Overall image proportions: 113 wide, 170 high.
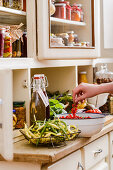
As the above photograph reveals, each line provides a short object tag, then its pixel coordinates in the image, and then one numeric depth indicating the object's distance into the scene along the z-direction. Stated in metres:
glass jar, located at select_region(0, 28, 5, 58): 1.87
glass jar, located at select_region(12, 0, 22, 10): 2.01
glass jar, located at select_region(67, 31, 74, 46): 2.39
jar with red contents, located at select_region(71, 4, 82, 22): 2.45
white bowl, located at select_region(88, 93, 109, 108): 2.68
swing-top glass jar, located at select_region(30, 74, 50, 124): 2.01
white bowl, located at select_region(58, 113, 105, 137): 1.81
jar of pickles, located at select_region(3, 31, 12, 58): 1.91
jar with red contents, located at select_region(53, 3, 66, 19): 2.28
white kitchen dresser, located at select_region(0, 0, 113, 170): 1.76
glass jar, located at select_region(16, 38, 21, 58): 2.05
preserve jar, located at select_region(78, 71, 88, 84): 2.81
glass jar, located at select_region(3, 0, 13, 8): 1.95
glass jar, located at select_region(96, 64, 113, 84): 2.84
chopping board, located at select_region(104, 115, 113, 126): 2.25
